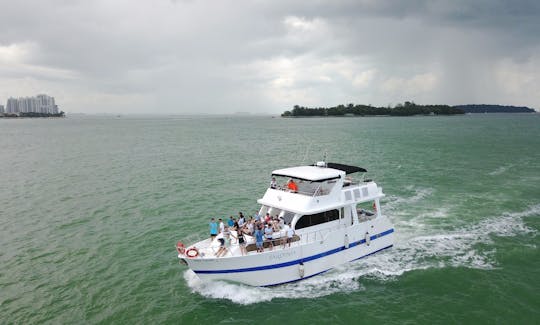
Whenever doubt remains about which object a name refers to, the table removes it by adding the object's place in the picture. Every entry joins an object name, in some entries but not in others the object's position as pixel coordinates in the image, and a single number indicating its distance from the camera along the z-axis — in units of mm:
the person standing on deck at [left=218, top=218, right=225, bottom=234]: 16922
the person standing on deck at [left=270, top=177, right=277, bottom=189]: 19219
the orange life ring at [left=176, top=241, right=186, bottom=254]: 15445
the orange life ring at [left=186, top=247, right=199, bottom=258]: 15277
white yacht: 15508
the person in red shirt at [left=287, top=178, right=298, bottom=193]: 18875
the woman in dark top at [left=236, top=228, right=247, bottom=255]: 16016
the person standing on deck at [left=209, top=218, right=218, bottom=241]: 16906
